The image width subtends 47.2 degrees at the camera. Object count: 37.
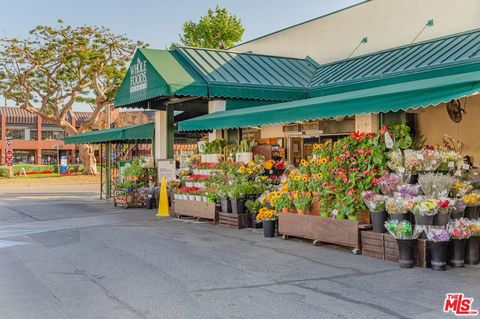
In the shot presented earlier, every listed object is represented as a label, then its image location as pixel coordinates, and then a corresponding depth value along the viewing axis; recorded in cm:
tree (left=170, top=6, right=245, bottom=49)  3888
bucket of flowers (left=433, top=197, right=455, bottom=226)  816
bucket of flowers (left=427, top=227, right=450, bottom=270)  799
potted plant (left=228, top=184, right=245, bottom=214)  1272
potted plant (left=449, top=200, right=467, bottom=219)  849
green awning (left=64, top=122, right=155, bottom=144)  2020
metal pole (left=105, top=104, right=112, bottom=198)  2366
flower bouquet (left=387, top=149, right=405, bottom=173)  914
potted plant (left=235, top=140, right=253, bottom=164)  1387
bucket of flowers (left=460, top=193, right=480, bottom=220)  873
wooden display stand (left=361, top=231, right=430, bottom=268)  824
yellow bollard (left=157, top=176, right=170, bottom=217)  1642
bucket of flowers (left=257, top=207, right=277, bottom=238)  1147
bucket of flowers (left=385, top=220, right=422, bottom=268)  820
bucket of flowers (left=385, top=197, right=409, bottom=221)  841
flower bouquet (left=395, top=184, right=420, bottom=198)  866
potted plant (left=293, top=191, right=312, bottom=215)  1067
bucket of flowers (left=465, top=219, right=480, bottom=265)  839
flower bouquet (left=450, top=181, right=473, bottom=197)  877
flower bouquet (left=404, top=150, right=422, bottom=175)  898
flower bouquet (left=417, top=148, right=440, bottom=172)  891
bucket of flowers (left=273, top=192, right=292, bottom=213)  1121
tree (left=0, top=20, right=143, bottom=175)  3906
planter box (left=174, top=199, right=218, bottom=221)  1380
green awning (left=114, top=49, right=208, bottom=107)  1583
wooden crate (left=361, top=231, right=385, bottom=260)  892
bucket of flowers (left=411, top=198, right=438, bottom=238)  809
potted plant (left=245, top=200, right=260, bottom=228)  1254
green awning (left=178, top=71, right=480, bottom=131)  831
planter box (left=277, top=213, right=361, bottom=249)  951
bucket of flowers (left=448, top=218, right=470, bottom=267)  812
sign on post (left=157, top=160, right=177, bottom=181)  1808
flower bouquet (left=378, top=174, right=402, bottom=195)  905
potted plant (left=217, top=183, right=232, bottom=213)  1309
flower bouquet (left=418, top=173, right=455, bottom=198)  826
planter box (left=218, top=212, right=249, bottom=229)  1275
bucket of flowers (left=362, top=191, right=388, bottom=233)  901
